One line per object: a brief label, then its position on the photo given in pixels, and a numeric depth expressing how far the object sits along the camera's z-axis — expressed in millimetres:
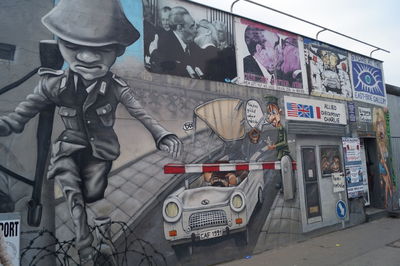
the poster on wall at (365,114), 10523
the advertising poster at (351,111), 10078
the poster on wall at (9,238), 4137
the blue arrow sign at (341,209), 9183
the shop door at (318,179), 8281
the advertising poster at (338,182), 9230
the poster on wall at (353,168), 9742
